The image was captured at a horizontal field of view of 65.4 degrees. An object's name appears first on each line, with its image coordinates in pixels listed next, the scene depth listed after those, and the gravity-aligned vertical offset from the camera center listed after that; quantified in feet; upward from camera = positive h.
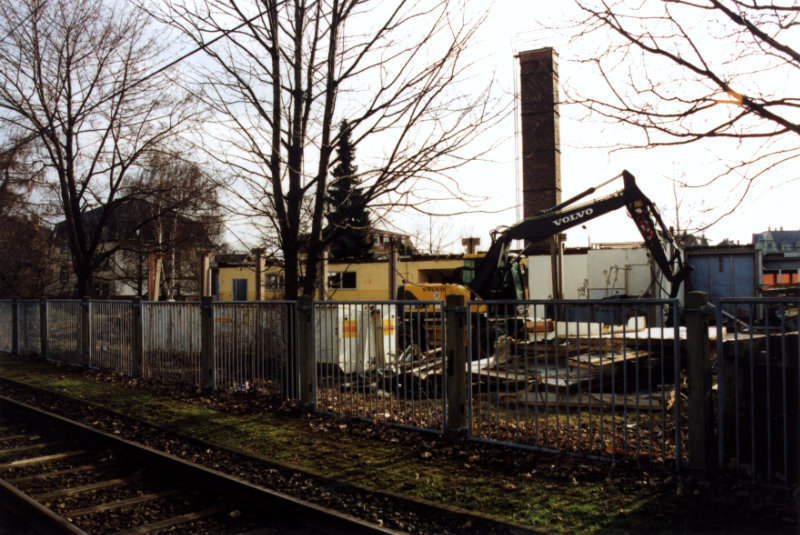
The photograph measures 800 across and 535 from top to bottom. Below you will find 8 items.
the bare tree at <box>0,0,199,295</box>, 62.23 +18.24
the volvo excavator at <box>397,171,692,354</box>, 54.80 +4.11
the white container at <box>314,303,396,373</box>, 29.76 -2.45
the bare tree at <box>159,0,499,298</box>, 36.11 +9.76
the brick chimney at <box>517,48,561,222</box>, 106.63 +20.10
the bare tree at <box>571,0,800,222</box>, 22.47 +7.23
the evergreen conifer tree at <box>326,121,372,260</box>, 37.91 +5.61
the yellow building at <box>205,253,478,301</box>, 116.10 +1.61
